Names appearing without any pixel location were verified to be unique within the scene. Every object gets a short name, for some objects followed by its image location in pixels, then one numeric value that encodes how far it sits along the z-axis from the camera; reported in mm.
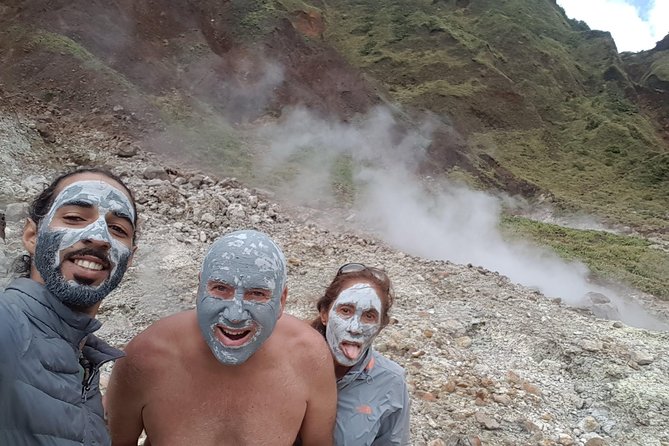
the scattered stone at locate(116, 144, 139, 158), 9211
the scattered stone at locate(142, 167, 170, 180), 8250
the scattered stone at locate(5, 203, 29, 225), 6055
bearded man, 1158
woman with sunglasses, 1923
